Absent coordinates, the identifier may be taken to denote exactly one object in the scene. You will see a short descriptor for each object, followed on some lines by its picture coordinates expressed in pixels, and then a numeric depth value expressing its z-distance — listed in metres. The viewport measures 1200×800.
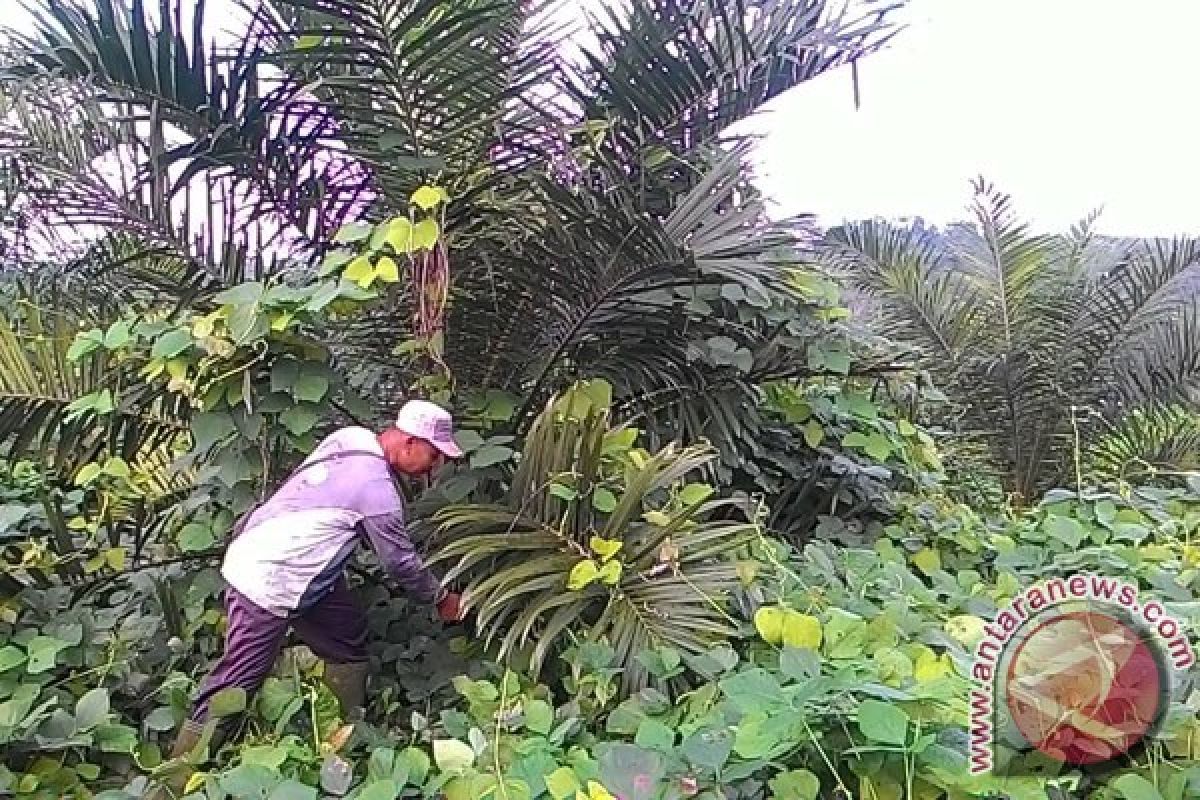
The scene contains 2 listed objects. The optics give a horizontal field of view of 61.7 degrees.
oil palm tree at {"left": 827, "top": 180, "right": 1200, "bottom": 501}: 4.55
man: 2.22
